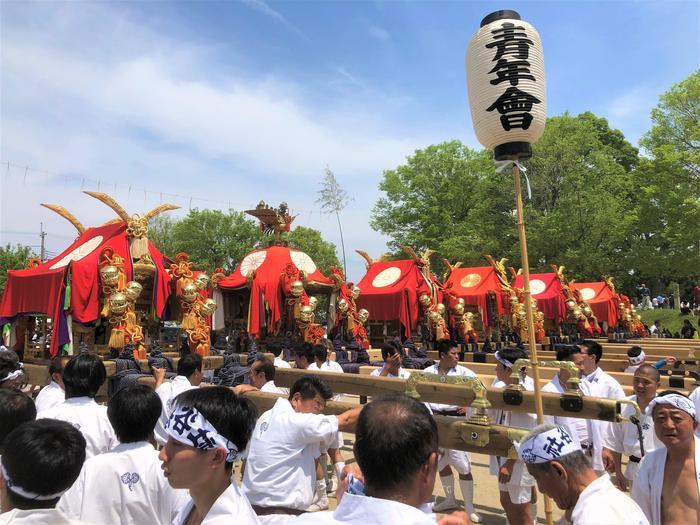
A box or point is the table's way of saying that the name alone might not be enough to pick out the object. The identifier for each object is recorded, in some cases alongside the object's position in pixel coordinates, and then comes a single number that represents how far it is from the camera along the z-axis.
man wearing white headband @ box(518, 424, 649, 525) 1.98
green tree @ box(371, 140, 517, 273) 26.23
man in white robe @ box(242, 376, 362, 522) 2.97
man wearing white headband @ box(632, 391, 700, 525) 2.77
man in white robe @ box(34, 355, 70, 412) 4.23
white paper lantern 4.48
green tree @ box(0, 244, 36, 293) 27.61
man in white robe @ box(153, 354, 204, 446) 4.50
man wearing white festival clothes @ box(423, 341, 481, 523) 5.02
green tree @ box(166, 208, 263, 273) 31.66
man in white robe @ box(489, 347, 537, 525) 4.10
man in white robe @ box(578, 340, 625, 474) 4.68
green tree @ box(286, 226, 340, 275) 35.97
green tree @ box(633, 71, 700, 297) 19.06
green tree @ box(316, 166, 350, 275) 24.39
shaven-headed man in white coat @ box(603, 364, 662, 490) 4.24
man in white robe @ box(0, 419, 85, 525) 1.79
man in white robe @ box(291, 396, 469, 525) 1.49
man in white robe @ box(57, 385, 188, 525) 2.35
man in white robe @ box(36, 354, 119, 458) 3.05
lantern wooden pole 3.30
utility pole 33.57
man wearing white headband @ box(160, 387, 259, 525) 1.84
